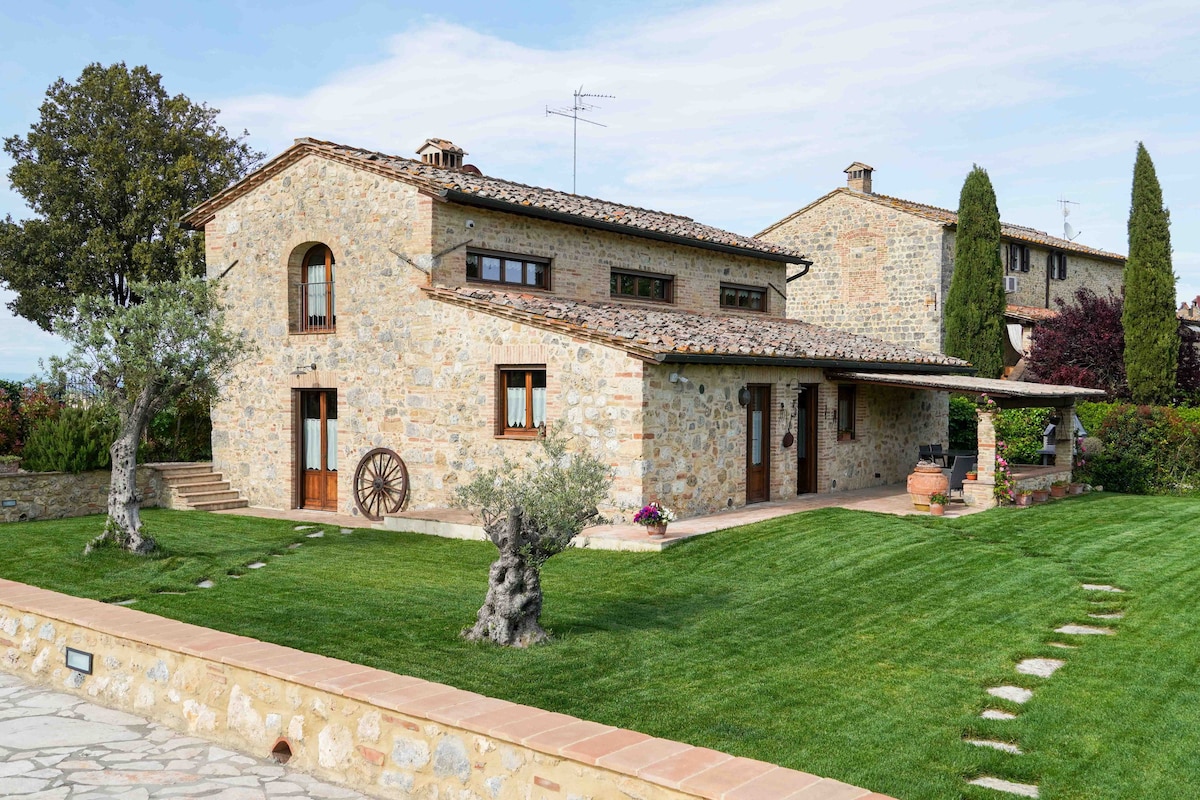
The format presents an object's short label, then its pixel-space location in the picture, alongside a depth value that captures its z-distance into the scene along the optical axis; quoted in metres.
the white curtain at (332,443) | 16.94
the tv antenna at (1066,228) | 37.94
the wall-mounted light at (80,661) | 6.65
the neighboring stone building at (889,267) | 27.14
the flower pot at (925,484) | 15.00
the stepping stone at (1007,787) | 5.01
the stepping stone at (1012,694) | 6.55
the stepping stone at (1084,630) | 8.36
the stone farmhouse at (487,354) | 13.63
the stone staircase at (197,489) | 17.36
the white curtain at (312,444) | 17.17
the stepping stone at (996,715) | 6.16
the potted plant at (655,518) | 11.98
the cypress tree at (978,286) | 25.61
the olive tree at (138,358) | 11.68
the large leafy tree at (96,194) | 29.41
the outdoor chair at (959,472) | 16.34
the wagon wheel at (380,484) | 15.63
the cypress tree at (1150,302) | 23.33
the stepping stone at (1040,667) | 7.19
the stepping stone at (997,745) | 5.59
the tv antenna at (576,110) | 21.81
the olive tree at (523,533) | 7.71
